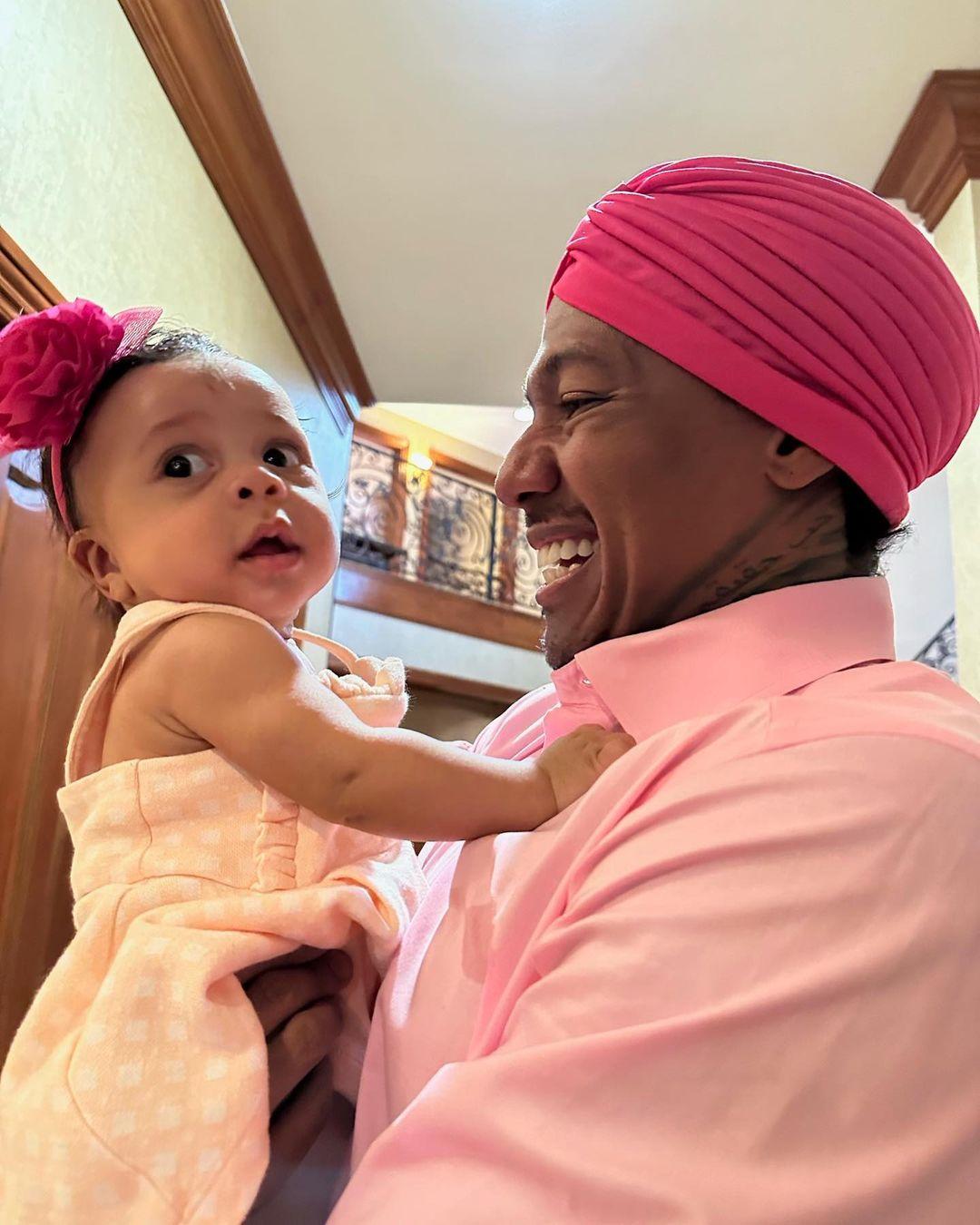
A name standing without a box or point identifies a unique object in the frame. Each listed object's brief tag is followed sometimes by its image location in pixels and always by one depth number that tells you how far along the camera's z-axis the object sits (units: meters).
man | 0.57
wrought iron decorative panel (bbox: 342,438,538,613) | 7.65
